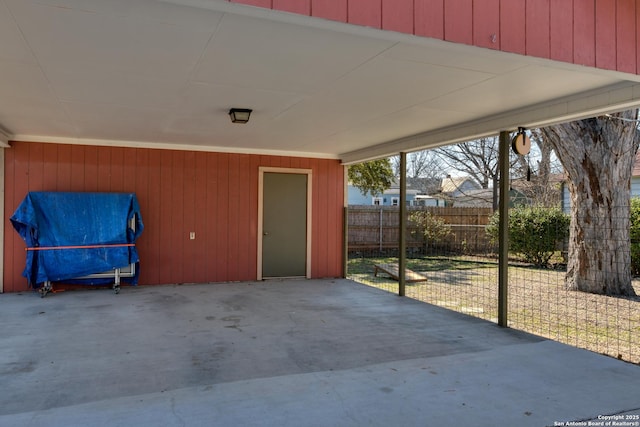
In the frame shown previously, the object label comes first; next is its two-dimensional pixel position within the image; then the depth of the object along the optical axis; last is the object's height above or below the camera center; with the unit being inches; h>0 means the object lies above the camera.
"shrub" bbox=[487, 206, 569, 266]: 386.6 -9.1
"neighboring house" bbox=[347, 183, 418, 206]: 942.4 +51.6
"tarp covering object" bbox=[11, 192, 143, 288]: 233.8 -7.3
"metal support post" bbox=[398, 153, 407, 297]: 254.8 -6.5
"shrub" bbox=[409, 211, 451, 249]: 463.5 -6.2
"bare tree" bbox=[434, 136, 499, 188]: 651.5 +97.8
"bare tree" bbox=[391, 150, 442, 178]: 969.5 +122.6
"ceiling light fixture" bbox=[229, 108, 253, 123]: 176.9 +42.8
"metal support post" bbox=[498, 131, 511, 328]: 186.2 -5.3
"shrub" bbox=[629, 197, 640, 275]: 327.6 -9.4
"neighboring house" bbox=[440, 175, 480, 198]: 978.7 +86.5
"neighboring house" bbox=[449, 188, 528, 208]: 678.5 +38.8
